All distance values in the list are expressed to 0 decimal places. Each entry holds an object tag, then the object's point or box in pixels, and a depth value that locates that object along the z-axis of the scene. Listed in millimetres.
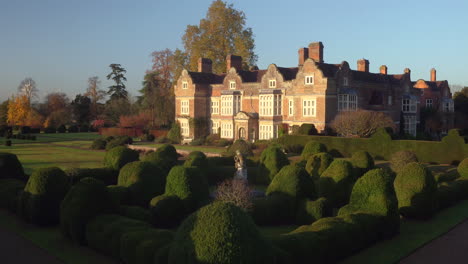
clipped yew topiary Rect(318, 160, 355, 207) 17047
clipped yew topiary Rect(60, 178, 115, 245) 12156
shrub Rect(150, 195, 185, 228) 14133
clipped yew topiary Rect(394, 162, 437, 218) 15258
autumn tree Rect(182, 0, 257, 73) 54125
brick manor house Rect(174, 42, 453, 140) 36312
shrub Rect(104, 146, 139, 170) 22016
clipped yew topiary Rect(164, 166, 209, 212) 14668
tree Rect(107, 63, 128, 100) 75750
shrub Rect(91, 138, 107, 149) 39875
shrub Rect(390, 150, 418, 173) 23080
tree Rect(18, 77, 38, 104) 89250
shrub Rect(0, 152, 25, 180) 19297
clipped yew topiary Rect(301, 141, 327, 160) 26000
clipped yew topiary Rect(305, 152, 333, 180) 21062
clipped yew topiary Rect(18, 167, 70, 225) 14188
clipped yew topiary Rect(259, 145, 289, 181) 21797
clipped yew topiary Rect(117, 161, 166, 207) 16237
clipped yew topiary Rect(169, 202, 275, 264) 7457
